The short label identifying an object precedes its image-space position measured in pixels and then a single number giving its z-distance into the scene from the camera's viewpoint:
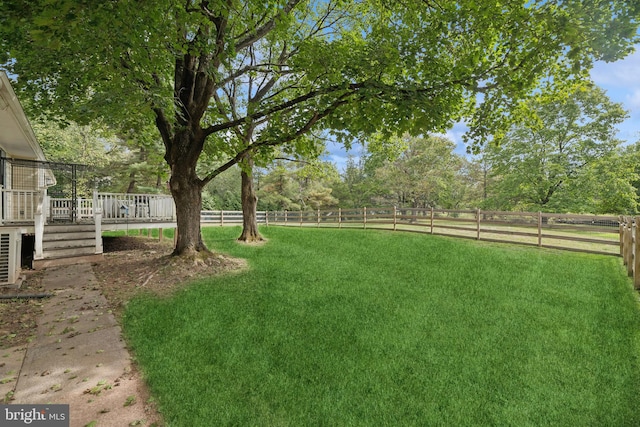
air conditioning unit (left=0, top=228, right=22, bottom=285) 6.16
